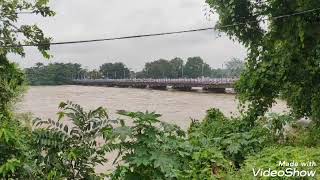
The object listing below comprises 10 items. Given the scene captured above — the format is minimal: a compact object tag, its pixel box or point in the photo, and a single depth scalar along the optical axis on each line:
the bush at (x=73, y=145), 4.39
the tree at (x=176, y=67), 124.75
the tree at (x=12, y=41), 7.62
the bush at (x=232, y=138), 9.67
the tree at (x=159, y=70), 123.81
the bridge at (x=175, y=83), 68.25
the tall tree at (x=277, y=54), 11.32
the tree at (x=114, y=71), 137.38
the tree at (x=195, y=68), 128.14
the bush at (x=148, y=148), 3.93
